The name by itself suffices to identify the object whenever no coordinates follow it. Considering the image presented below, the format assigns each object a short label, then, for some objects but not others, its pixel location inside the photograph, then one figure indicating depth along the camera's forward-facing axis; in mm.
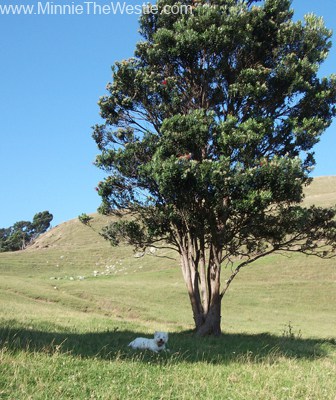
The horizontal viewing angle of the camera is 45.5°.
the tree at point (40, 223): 177750
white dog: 11375
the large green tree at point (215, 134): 15953
